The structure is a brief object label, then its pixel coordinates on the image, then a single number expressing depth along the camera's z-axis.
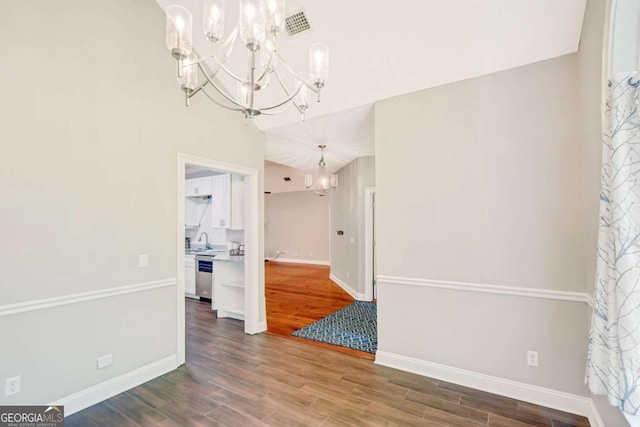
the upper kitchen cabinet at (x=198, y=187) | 5.62
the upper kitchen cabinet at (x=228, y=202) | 4.90
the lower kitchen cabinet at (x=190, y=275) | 5.57
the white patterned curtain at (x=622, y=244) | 1.27
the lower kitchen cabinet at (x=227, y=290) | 4.56
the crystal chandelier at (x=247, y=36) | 1.52
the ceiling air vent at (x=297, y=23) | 2.59
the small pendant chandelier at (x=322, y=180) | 5.23
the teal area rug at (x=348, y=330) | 3.52
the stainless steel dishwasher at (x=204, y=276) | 5.36
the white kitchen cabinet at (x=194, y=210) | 6.17
